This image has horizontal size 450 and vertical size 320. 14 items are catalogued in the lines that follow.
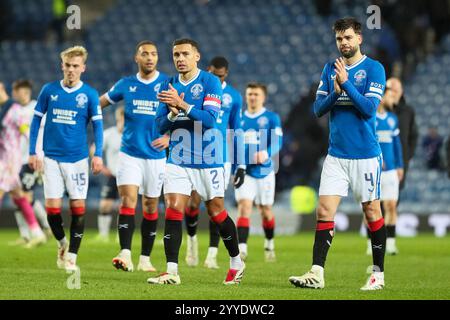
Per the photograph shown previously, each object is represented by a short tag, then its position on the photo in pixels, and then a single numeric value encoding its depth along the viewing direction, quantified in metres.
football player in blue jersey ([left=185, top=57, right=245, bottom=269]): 11.91
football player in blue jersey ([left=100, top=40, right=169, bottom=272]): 11.16
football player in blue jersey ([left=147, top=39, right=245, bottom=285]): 9.30
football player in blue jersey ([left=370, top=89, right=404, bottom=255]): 14.33
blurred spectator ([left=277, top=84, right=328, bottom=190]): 22.19
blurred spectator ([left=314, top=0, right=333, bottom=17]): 25.73
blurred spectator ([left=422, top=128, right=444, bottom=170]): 21.88
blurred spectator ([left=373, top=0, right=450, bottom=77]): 24.08
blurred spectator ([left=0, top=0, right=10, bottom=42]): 26.50
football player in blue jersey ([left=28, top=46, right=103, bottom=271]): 10.84
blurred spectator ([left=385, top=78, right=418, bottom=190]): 14.67
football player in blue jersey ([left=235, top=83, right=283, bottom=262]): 13.39
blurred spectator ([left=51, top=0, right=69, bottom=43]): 26.08
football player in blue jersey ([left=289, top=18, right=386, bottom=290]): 8.91
